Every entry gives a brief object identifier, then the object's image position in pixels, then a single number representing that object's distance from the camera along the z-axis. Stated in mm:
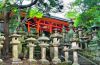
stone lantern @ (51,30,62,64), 6074
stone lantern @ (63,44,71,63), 6407
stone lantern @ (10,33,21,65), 5515
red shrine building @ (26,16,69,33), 11588
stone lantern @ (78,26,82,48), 8676
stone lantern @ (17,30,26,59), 6295
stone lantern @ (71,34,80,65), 6123
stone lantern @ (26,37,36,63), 5759
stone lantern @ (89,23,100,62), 6900
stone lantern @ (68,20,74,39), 8467
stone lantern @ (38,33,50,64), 5906
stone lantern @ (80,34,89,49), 8011
